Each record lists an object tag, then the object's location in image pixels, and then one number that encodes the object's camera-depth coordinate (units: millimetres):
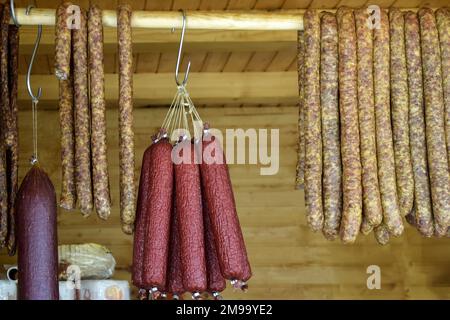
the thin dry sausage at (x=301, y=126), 3721
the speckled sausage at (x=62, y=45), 3457
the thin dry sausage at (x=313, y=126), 3557
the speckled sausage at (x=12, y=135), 3611
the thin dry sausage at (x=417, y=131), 3639
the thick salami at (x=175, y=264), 3406
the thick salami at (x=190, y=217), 3238
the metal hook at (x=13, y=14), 3587
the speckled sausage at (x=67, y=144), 3471
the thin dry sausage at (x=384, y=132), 3541
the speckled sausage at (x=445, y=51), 3762
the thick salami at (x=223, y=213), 3203
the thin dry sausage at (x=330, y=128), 3562
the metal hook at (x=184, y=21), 3705
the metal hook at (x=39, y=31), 3458
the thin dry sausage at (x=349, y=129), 3502
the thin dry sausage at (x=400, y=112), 3639
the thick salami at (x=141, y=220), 3318
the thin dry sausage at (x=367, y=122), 3533
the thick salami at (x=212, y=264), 3350
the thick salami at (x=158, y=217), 3234
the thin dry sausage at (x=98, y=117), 3418
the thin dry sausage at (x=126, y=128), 3449
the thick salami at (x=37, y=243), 3057
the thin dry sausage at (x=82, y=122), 3434
